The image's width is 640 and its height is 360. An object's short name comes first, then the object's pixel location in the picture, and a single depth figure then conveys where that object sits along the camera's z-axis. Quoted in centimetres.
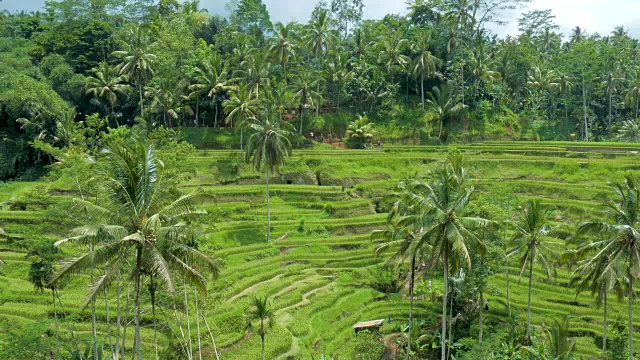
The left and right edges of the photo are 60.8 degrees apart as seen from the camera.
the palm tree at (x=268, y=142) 4194
